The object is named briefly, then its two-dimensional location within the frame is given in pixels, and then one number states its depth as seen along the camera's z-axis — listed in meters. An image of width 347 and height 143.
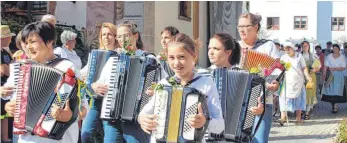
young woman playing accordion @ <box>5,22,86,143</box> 3.83
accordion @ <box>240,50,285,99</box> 4.77
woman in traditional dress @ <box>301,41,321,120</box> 11.23
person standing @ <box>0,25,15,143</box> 5.67
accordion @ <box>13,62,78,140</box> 3.66
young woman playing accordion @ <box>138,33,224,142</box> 3.65
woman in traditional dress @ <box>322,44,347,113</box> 12.62
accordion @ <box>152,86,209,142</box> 3.46
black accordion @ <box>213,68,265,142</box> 4.23
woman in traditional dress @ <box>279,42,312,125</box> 10.34
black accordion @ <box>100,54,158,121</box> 4.95
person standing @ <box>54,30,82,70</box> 6.96
